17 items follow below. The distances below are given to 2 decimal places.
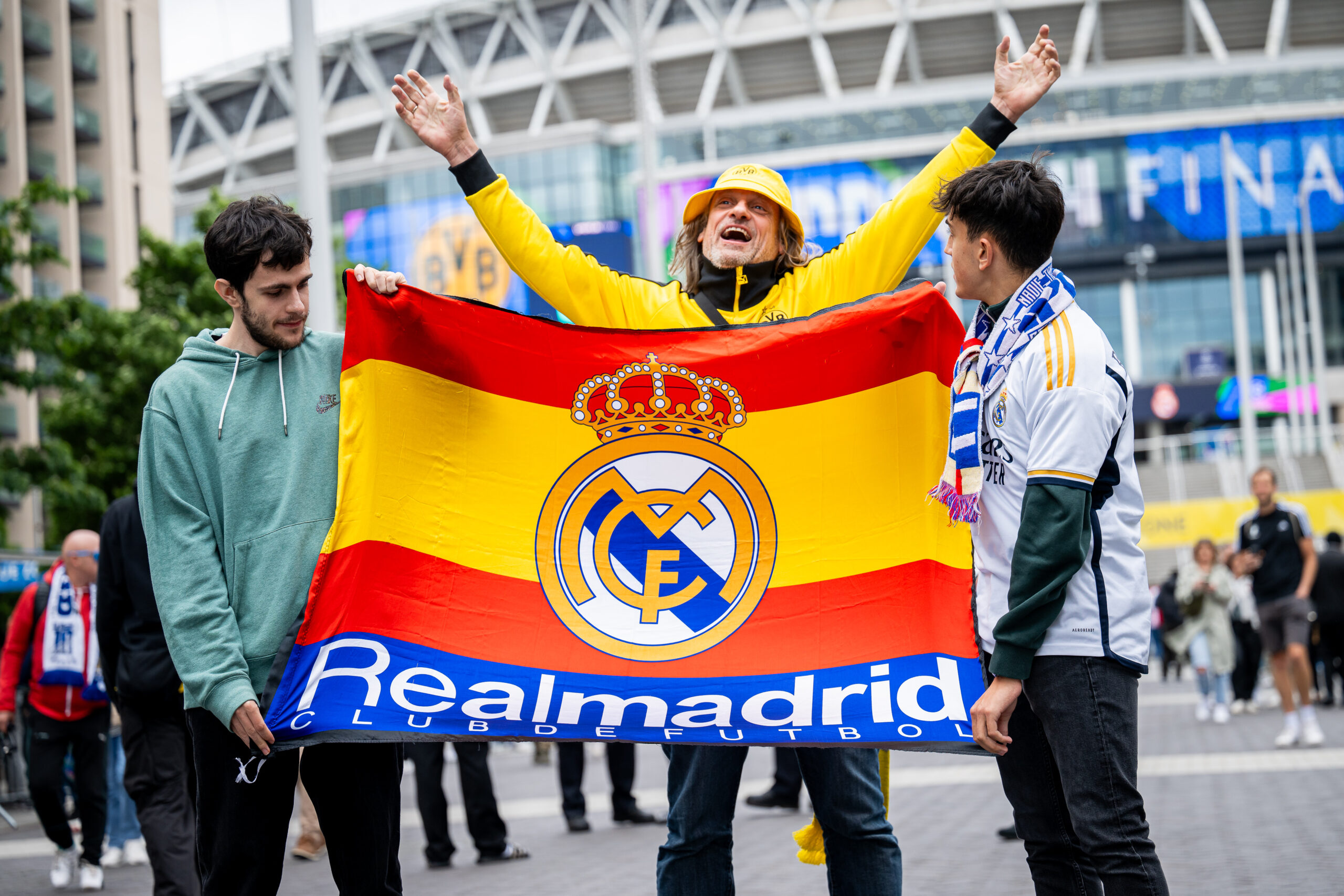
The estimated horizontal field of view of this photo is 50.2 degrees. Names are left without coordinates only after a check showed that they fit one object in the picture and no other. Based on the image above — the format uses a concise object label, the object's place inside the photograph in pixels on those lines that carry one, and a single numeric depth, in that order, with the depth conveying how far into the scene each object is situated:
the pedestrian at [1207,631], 13.66
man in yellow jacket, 3.65
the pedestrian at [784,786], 8.51
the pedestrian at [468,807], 7.57
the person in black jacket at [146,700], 5.46
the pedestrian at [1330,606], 14.20
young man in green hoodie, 3.23
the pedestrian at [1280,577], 11.65
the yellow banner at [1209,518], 29.50
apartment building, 45.25
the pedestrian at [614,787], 8.47
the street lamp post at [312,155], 9.48
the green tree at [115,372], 17.77
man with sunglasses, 8.09
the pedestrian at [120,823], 9.14
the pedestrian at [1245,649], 15.45
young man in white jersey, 3.07
